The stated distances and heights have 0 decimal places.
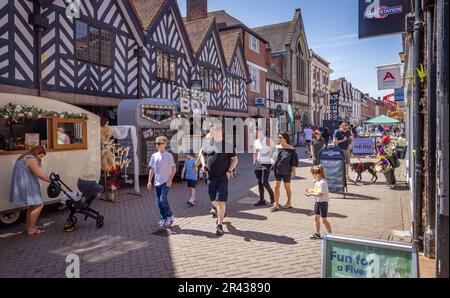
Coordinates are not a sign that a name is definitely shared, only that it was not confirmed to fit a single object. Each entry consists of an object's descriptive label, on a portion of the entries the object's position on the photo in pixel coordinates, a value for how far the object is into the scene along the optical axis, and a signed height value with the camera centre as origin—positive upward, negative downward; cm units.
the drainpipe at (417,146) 471 -5
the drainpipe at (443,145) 258 -2
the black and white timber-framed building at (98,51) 938 +344
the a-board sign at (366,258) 272 -101
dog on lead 1063 -81
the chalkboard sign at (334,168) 869 -67
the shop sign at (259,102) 2514 +318
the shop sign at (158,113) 1104 +109
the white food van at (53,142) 656 +6
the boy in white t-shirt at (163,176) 613 -60
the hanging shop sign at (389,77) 827 +168
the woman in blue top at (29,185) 593 -74
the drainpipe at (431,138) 416 +6
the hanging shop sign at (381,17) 623 +246
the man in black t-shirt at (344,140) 1077 +9
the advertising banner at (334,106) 4347 +497
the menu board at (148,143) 1112 +3
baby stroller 624 -102
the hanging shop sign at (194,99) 1524 +220
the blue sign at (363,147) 1606 -22
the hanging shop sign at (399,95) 1366 +197
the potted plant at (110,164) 883 -56
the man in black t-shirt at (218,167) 593 -43
